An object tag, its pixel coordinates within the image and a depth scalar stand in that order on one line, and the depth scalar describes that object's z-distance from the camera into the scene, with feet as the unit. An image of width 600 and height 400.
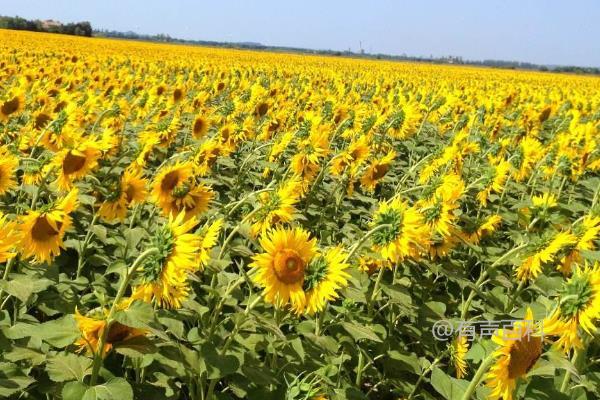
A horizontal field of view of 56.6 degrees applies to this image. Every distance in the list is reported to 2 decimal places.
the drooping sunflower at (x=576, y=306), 6.50
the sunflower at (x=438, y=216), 9.95
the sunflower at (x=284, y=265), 7.50
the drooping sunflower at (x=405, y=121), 20.39
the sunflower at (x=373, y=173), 15.69
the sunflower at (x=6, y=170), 10.07
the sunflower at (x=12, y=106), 17.33
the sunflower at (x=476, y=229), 12.44
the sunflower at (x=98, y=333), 6.38
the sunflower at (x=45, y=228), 8.00
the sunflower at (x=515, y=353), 6.33
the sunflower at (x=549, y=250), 9.78
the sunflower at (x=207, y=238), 7.39
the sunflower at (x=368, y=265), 10.52
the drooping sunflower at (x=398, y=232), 8.39
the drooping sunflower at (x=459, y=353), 10.09
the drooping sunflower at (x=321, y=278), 7.34
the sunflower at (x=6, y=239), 6.32
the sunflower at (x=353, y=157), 15.84
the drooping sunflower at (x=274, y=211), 9.82
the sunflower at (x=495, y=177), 14.24
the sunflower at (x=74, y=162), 10.33
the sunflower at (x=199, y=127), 18.17
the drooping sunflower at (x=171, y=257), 6.29
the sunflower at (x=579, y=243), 10.00
